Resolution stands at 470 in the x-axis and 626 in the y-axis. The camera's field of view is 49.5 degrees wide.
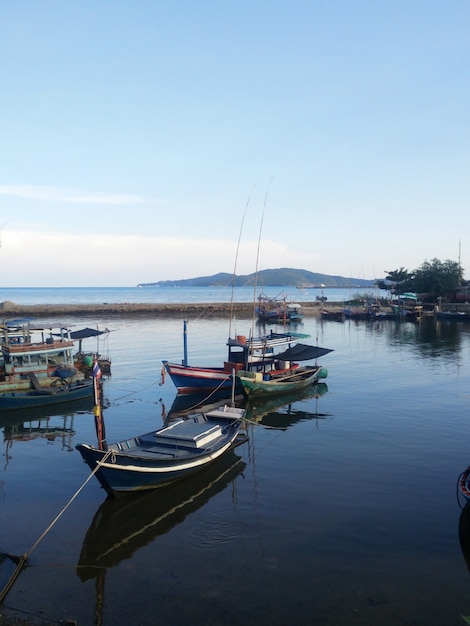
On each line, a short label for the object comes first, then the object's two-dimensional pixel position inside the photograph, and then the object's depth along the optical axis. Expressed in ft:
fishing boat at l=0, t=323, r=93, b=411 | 103.40
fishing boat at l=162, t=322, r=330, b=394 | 109.70
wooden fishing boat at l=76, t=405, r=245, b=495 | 55.11
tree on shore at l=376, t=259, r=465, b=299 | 358.84
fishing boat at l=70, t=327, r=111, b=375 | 131.45
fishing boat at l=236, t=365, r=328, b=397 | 107.76
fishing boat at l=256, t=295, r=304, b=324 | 307.05
